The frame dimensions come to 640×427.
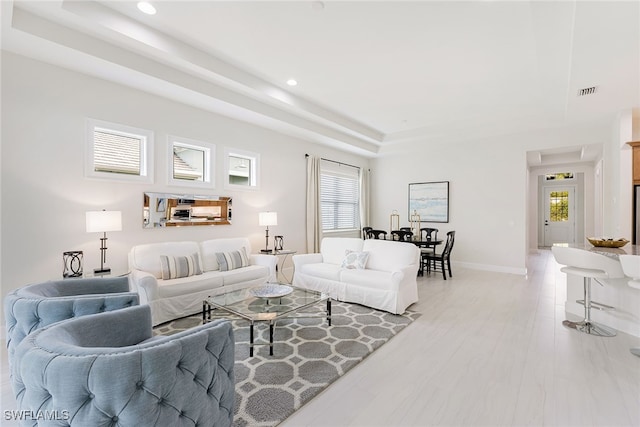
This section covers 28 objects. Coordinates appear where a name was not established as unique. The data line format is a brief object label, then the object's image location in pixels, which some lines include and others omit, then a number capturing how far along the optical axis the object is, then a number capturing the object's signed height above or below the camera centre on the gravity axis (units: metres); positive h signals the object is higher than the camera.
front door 10.70 -0.05
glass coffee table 2.80 -0.98
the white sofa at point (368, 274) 3.88 -0.88
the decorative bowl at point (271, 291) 3.26 -0.90
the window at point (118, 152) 3.66 +0.81
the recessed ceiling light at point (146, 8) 2.80 +2.00
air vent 3.93 +1.70
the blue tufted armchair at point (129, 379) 1.01 -0.63
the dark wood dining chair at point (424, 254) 6.22 -0.87
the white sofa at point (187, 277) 3.43 -0.87
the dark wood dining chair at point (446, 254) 5.89 -0.85
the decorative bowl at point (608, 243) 3.48 -0.35
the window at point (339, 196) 7.34 +0.45
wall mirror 4.16 +0.04
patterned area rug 2.09 -1.34
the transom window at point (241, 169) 5.16 +0.82
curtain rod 7.06 +1.31
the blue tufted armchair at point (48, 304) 1.74 -0.61
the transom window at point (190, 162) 4.43 +0.81
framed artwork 7.40 +0.34
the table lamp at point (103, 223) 3.30 -0.12
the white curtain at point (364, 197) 8.38 +0.46
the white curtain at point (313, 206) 6.59 +0.16
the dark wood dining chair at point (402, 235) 6.36 -0.48
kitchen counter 3.21 -1.01
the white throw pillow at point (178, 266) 3.79 -0.71
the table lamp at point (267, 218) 5.25 -0.09
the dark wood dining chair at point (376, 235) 6.58 -0.51
